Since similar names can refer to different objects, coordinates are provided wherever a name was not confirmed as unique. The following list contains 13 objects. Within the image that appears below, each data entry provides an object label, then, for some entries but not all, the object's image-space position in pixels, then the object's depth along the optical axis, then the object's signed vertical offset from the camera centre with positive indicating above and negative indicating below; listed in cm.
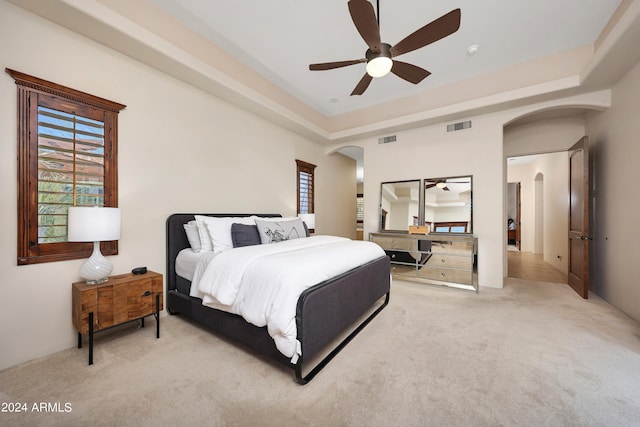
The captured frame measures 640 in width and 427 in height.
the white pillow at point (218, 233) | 273 -21
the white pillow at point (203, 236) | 279 -25
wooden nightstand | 191 -75
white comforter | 163 -50
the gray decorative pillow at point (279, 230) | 305 -21
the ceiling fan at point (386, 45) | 180 +148
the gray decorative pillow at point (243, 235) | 280 -25
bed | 168 -86
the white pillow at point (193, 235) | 286 -25
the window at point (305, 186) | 499 +60
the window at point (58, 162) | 194 +45
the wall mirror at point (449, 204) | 416 +19
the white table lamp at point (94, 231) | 191 -14
